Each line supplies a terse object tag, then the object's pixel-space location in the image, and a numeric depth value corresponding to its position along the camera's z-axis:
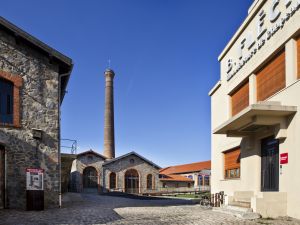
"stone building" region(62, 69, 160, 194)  29.61
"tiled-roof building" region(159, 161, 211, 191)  35.30
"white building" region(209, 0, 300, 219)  7.29
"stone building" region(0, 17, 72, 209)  9.81
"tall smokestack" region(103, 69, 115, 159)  34.28
